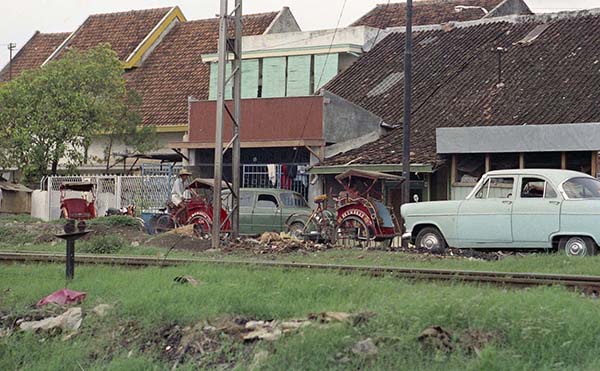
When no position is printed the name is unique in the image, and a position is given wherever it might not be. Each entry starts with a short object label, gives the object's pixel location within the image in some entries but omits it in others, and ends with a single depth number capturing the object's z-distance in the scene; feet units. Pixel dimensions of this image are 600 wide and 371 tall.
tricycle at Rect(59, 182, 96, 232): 63.08
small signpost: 42.64
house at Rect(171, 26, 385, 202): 101.19
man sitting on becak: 81.66
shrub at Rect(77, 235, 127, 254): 62.90
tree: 114.93
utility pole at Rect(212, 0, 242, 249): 65.87
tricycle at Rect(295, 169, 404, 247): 71.56
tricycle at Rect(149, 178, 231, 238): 77.46
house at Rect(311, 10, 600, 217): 83.92
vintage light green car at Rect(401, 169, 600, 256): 54.90
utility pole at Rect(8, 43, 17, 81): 155.39
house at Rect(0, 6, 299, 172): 128.77
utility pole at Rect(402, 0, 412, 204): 81.71
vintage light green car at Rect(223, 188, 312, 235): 87.92
